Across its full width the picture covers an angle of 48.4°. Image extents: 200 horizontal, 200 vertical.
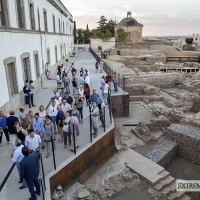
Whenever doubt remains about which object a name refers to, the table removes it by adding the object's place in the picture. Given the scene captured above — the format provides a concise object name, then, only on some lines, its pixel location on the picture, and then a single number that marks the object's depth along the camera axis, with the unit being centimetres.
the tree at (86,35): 6653
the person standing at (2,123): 770
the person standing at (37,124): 713
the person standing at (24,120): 786
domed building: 6022
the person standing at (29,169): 516
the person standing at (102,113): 914
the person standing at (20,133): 671
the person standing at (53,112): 852
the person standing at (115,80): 1444
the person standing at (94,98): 1012
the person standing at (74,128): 735
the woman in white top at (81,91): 1109
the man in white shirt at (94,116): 846
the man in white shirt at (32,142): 624
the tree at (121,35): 5691
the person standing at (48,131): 695
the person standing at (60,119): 777
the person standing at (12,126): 719
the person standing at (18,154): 569
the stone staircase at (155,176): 792
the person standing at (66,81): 1370
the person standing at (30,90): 1175
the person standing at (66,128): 746
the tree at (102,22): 7900
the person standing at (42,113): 813
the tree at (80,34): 6769
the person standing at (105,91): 1241
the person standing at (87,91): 1211
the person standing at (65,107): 873
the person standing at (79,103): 970
